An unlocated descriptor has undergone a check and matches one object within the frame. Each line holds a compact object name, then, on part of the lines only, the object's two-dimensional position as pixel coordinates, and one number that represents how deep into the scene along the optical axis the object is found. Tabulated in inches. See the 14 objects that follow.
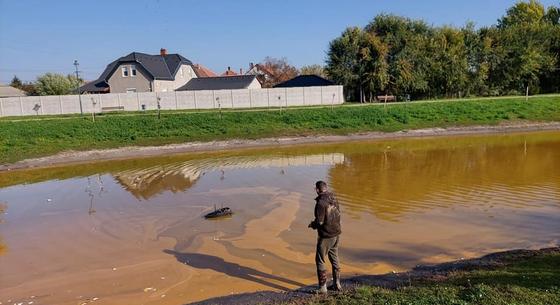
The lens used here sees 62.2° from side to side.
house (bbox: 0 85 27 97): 3098.9
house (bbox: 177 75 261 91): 2267.8
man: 299.3
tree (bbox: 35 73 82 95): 2913.4
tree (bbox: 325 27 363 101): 2055.9
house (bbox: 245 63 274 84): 3554.4
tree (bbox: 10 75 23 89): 3852.4
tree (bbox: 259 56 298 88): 3577.8
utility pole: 1748.0
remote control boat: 534.0
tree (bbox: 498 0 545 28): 2802.7
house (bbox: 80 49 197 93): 2236.7
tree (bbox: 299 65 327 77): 4175.7
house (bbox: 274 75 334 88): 2211.0
